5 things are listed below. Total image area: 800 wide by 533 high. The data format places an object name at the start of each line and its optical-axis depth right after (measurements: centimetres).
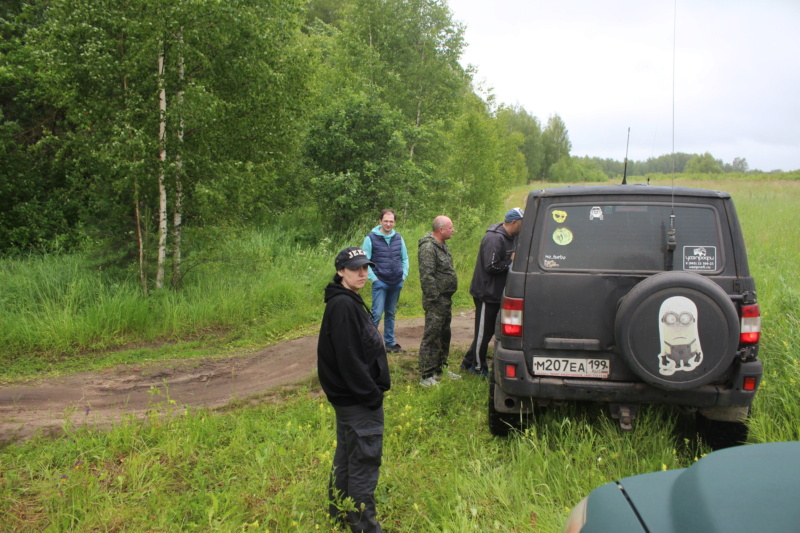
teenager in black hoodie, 286
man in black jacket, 542
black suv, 335
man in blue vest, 621
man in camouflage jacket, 546
